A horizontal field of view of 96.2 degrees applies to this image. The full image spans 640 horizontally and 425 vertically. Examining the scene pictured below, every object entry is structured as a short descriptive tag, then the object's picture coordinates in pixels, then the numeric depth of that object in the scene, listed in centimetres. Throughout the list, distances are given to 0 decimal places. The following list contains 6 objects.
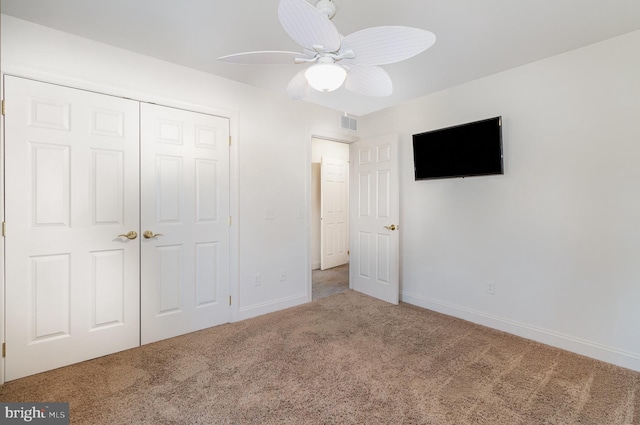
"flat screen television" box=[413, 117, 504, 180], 274
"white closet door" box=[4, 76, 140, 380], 200
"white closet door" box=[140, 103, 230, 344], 251
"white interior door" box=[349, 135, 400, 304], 354
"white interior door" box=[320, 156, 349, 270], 531
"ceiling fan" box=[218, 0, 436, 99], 123
